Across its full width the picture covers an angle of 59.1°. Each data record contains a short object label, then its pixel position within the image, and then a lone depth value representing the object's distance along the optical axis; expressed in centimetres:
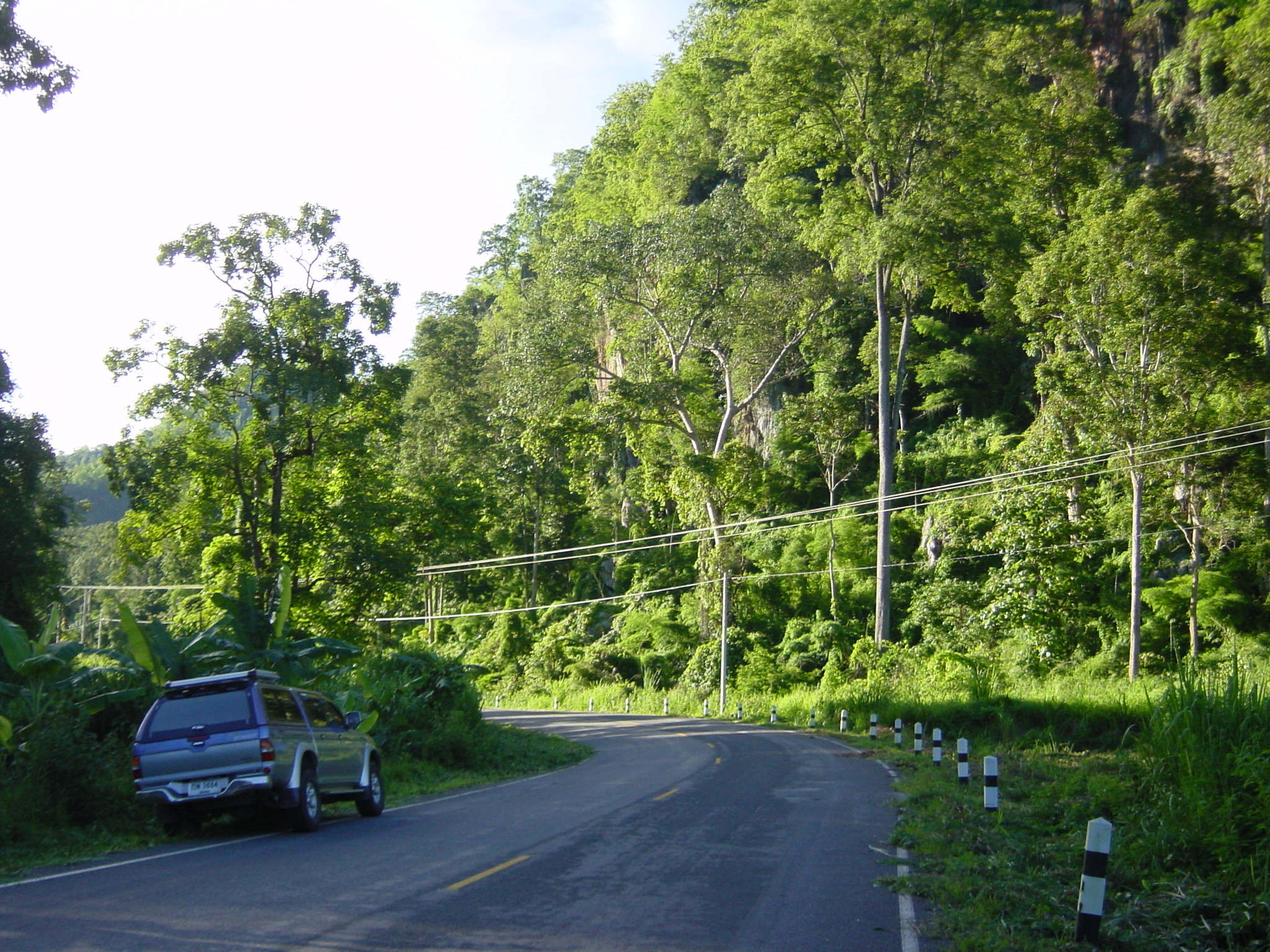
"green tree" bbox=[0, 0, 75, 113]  1512
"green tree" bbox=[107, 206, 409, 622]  3083
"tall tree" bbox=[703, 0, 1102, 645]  3553
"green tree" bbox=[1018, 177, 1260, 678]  3086
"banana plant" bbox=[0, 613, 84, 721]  1352
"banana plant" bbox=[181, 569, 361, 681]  1627
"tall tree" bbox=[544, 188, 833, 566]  4162
